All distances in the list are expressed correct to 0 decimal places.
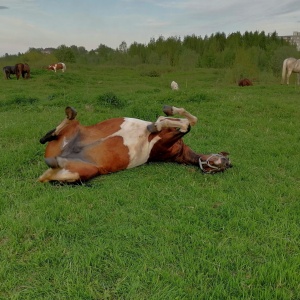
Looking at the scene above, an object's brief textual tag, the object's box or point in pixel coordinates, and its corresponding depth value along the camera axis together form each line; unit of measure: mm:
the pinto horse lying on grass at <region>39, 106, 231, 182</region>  3318
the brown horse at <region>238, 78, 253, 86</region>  17659
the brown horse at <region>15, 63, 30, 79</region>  20156
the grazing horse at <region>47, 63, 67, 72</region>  26500
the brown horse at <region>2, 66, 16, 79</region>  20234
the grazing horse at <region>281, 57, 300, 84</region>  18156
